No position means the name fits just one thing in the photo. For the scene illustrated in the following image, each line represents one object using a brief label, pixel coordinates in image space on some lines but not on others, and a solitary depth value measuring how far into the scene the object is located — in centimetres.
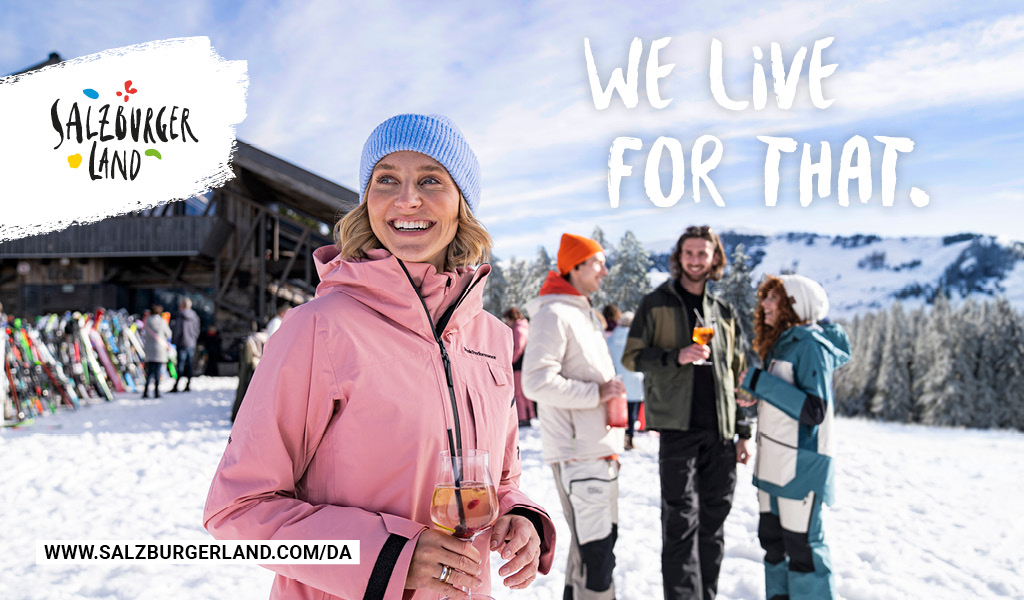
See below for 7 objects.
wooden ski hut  2064
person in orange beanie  329
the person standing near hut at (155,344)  1327
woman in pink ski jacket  123
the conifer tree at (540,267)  1972
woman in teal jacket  334
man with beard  349
